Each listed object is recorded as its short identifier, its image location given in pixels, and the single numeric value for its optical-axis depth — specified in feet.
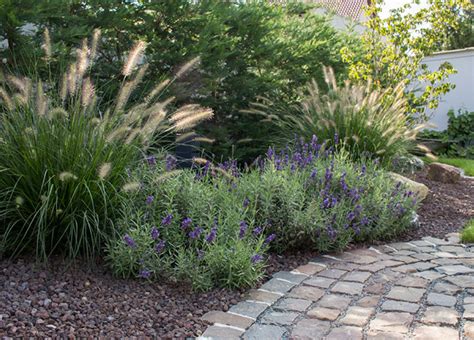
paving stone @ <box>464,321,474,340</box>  9.28
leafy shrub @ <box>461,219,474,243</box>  15.60
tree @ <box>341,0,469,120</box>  25.45
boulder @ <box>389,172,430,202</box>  18.59
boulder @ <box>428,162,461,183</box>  24.58
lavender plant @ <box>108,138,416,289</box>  11.15
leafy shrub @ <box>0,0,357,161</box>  17.51
